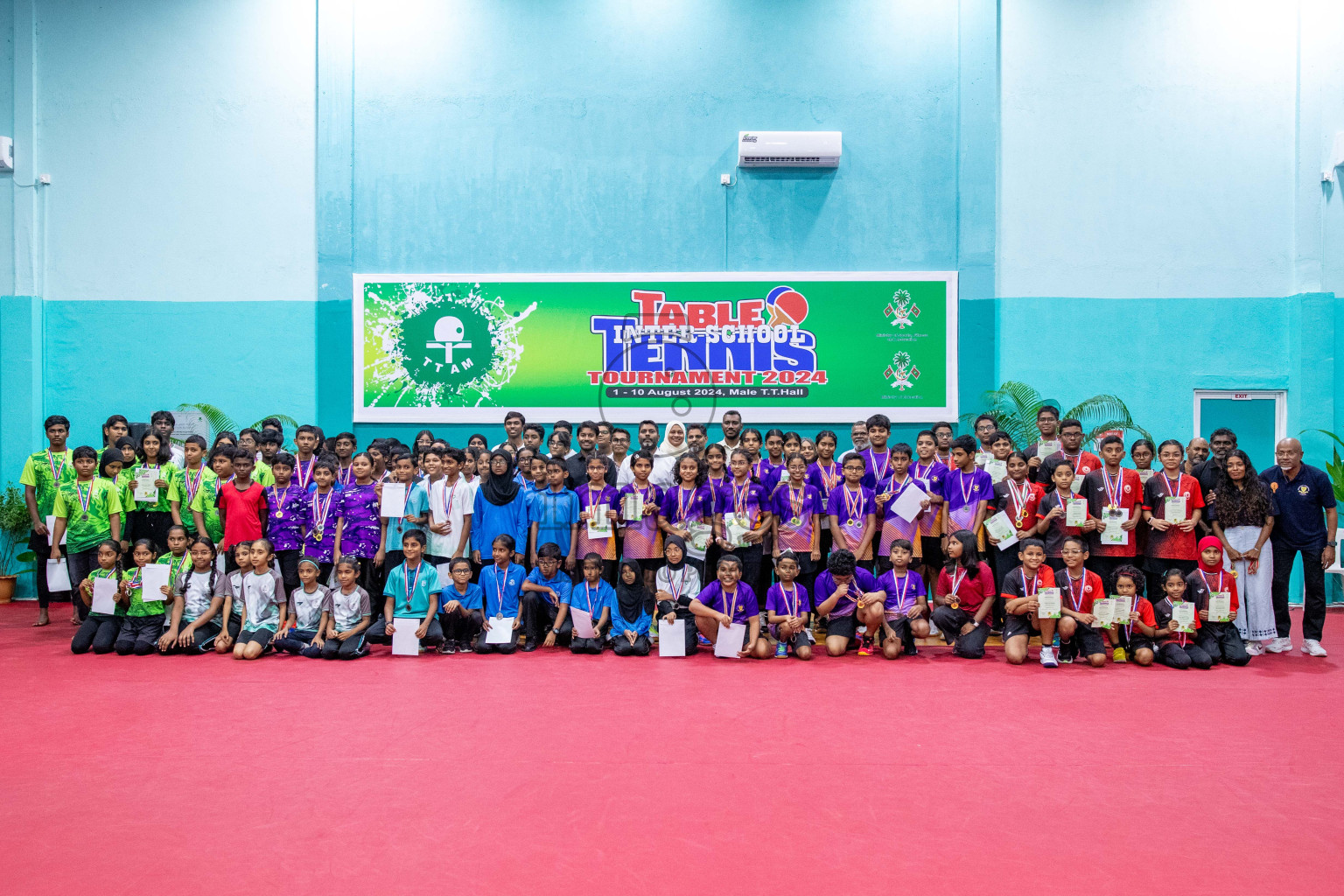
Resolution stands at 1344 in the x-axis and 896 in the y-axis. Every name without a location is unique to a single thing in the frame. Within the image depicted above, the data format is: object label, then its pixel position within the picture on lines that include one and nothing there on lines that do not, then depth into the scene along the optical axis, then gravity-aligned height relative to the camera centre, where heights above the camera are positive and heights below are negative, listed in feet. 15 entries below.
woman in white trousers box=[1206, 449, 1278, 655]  23.75 -2.70
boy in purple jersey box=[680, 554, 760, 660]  22.94 -4.49
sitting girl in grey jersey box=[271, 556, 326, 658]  23.06 -4.95
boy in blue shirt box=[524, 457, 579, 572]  24.77 -2.35
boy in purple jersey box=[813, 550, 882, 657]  23.35 -4.33
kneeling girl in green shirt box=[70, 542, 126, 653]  23.44 -5.16
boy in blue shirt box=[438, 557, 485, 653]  23.54 -4.77
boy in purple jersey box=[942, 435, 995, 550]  24.72 -1.71
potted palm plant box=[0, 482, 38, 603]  32.58 -4.23
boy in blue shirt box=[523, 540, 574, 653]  23.89 -4.58
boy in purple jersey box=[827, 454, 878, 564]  24.81 -2.35
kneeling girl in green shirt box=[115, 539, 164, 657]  23.30 -5.04
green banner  33.63 +3.24
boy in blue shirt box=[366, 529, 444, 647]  23.53 -4.38
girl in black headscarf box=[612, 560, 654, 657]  23.43 -4.85
